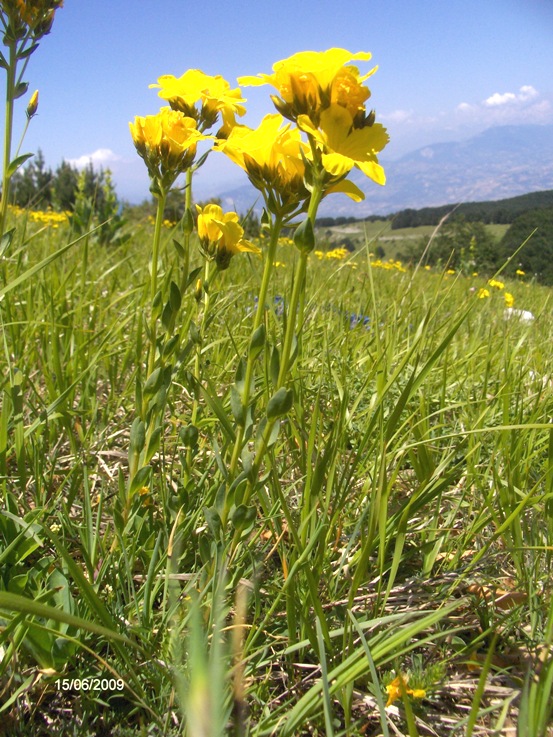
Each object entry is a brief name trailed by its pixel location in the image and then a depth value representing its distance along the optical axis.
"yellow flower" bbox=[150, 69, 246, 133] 0.33
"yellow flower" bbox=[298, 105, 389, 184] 0.24
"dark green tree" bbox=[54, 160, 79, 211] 16.33
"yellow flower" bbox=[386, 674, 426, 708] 0.26
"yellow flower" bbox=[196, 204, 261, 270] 0.33
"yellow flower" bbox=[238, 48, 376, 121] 0.25
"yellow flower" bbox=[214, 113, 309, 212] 0.26
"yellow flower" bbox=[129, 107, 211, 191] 0.31
